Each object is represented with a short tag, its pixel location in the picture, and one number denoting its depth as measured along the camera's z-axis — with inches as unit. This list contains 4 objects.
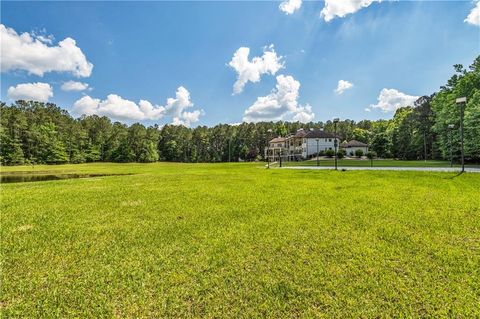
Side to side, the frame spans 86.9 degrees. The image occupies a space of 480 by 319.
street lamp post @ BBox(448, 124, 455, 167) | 1251.8
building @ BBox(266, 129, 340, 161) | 2415.1
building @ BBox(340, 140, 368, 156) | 2613.2
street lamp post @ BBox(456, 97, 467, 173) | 603.1
